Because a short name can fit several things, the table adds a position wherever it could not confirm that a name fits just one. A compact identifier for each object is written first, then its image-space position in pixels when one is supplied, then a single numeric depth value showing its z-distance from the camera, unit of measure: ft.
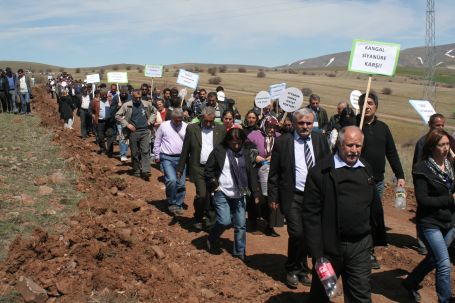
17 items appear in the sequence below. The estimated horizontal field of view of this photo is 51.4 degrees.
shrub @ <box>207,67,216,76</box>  296.24
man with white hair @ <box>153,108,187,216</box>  29.19
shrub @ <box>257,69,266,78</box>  292.02
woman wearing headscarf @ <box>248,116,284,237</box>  25.55
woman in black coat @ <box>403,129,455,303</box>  16.66
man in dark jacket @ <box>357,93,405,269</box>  21.48
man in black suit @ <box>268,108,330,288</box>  18.30
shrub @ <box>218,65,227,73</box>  329.29
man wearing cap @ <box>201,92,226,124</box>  35.96
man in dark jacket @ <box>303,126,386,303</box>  13.29
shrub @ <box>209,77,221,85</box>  231.01
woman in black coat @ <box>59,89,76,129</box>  61.00
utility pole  93.32
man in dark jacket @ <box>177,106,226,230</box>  25.89
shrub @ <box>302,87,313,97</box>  196.24
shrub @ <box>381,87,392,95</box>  216.90
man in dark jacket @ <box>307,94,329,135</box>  36.96
